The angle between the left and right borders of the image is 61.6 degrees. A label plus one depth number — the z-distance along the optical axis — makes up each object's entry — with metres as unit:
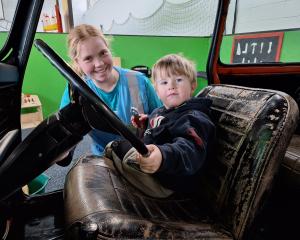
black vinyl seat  0.78
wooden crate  3.42
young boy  0.83
